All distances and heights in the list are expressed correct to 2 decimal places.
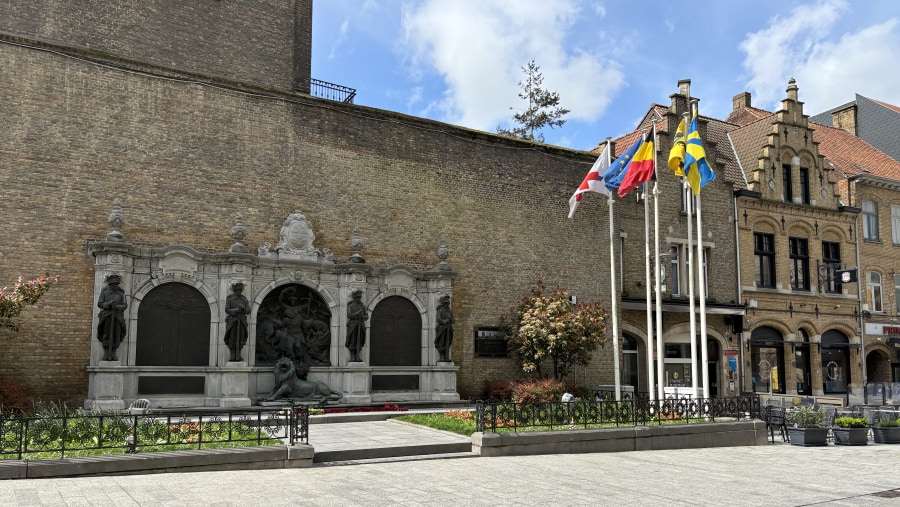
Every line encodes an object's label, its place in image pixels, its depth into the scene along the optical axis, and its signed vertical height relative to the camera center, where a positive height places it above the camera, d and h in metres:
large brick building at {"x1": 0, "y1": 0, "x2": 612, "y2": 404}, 16.64 +4.07
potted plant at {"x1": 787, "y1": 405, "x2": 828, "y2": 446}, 16.70 -1.69
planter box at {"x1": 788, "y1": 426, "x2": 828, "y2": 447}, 16.67 -1.88
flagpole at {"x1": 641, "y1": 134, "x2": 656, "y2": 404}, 19.55 +2.16
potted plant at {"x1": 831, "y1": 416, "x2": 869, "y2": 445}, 17.12 -1.80
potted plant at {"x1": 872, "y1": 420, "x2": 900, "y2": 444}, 17.95 -1.90
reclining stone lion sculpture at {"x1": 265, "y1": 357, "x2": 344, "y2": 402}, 17.78 -0.93
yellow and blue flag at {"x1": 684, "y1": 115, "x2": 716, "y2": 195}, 18.30 +4.33
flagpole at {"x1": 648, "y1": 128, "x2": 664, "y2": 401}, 17.99 +1.20
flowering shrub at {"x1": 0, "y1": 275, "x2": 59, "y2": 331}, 14.71 +0.95
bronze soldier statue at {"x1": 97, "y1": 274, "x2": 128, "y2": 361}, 16.31 +0.59
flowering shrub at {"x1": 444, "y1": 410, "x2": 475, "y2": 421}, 16.28 -1.44
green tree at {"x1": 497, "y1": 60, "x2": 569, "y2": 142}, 43.38 +13.19
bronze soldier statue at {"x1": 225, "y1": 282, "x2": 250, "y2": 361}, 17.75 +0.56
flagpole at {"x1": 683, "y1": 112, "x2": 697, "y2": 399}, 17.34 +0.73
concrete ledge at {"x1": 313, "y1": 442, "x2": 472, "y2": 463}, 12.12 -1.71
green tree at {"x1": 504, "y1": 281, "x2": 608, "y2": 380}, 21.06 +0.46
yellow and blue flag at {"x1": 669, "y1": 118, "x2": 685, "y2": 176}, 18.97 +4.67
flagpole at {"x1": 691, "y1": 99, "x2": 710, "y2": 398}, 17.34 +0.78
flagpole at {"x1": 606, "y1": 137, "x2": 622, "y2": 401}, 19.19 +0.61
